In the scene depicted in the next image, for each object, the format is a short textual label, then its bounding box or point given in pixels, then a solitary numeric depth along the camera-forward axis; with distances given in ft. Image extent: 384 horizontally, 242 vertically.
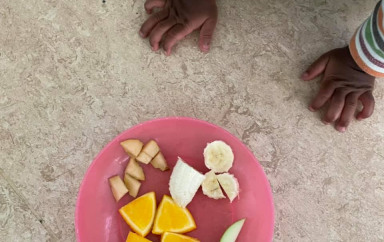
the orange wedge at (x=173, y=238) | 2.53
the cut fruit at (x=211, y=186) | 2.66
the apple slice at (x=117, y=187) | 2.65
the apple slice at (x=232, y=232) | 2.58
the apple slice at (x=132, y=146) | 2.67
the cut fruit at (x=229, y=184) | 2.66
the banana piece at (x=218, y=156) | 2.67
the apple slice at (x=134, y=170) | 2.70
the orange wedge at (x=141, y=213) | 2.57
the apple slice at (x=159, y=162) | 2.71
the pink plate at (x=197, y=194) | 2.65
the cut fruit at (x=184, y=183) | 2.60
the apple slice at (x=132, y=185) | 2.68
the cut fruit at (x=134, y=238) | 2.53
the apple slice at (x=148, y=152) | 2.69
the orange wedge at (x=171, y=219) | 2.56
